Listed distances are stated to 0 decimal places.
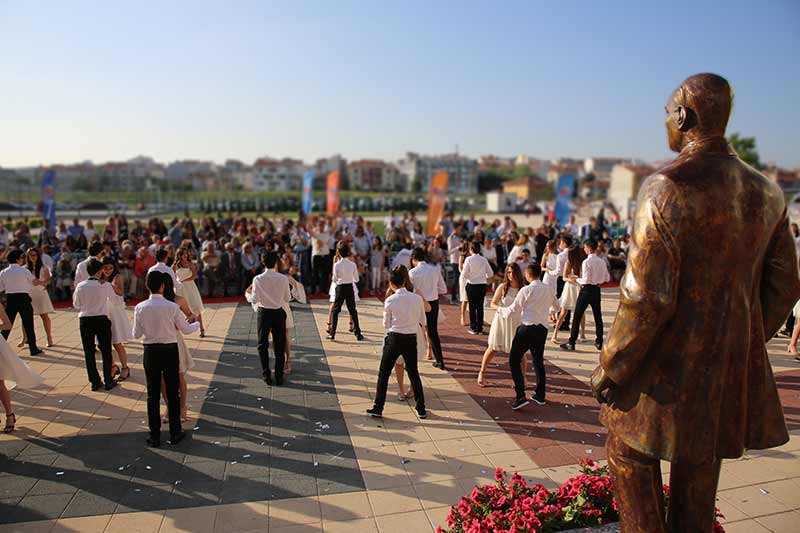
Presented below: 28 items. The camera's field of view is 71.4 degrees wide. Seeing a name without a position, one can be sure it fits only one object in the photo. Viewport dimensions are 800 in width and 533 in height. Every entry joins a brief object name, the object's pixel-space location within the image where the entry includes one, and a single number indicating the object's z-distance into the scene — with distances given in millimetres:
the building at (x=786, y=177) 100312
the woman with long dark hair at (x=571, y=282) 9625
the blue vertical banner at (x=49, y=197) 20422
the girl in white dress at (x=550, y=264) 10906
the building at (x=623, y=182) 77462
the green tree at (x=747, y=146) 73938
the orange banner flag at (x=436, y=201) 20438
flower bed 3703
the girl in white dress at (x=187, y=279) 9328
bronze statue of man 2570
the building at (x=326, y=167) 146312
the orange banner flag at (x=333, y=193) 24828
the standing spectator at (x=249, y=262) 14438
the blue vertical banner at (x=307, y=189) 24681
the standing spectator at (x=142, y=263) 13443
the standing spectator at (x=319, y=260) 14297
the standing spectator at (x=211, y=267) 14312
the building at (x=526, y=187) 100550
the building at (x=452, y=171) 148000
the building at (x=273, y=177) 156875
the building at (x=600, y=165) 168500
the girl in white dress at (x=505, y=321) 7527
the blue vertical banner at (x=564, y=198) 22031
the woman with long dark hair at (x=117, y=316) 7809
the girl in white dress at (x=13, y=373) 6133
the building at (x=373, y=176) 160625
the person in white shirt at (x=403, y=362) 6945
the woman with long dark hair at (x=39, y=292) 9383
